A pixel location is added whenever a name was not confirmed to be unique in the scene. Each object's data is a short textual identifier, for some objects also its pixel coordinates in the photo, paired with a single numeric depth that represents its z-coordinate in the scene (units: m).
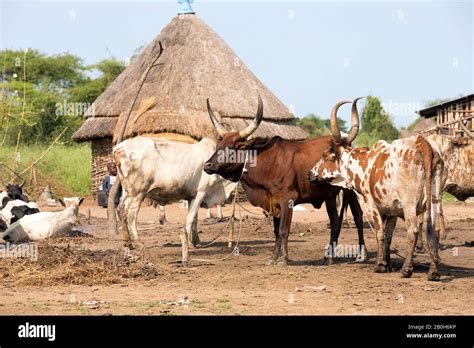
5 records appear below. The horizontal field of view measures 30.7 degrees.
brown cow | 10.76
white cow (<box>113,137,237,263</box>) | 11.70
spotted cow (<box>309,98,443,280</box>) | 9.23
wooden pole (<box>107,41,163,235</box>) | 13.54
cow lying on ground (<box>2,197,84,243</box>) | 13.30
